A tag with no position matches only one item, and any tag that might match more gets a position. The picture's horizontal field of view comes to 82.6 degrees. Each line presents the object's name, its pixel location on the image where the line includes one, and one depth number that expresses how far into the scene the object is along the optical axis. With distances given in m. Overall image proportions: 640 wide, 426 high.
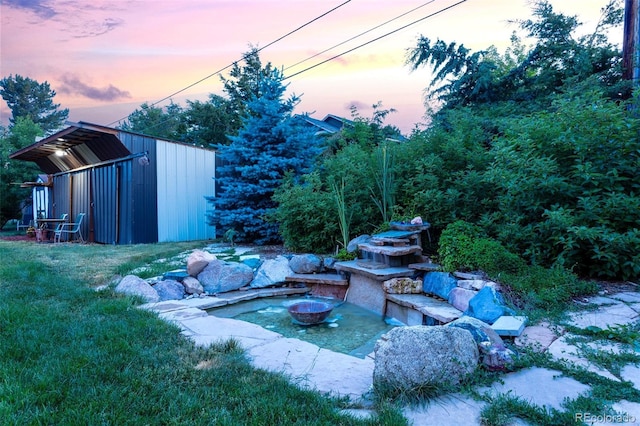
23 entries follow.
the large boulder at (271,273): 4.48
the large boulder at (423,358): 1.69
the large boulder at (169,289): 3.85
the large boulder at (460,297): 2.87
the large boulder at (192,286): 4.11
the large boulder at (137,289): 3.59
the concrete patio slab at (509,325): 2.16
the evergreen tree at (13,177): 15.78
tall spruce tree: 6.98
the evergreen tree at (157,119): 23.58
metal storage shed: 8.58
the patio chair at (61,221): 10.93
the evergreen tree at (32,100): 28.07
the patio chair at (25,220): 16.88
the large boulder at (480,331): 1.94
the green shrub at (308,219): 5.06
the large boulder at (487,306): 2.47
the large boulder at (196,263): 4.35
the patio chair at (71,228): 10.30
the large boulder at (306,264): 4.60
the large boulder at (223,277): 4.24
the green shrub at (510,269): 2.66
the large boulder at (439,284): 3.23
